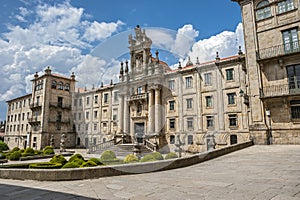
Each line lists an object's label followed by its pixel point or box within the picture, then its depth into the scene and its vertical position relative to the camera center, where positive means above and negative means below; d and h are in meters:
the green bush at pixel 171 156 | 17.49 -2.73
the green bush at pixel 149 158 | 14.60 -2.40
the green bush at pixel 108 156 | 18.50 -2.86
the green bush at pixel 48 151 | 25.06 -3.19
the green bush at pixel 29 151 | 23.57 -2.94
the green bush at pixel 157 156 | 15.31 -2.39
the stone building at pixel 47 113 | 39.00 +2.90
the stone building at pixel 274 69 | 16.23 +4.77
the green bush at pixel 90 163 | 9.86 -1.85
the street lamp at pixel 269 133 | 16.45 -0.77
